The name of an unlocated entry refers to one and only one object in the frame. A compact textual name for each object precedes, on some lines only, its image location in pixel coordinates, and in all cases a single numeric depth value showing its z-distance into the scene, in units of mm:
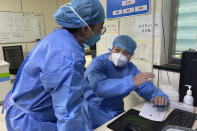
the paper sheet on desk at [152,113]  997
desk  877
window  1449
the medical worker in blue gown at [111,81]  1145
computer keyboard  922
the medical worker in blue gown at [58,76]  645
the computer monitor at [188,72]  1163
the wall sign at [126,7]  1537
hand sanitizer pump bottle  1153
